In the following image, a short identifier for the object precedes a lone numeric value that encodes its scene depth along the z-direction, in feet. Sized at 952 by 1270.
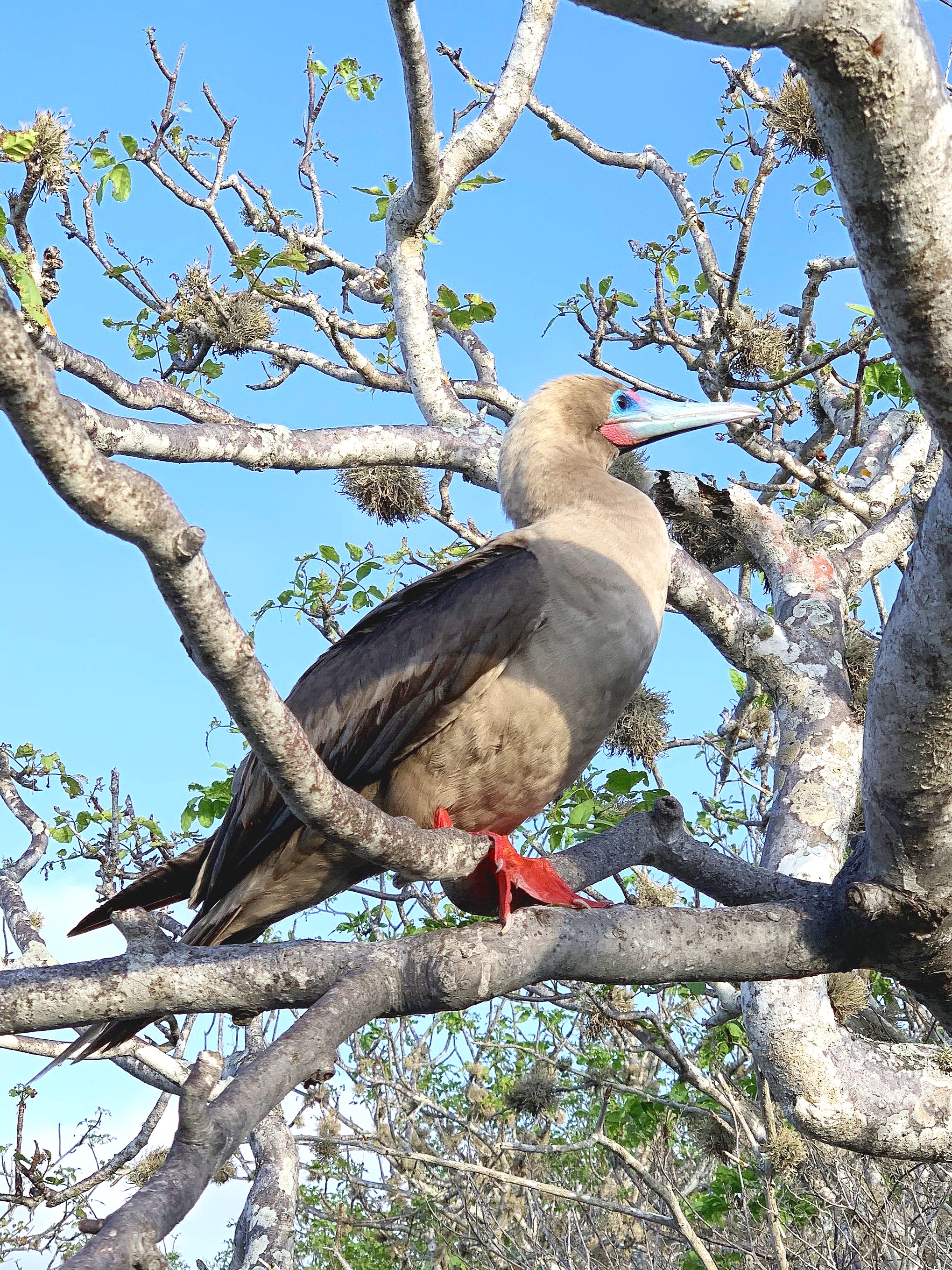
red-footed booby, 12.44
